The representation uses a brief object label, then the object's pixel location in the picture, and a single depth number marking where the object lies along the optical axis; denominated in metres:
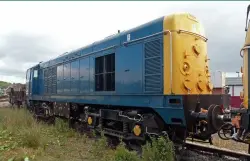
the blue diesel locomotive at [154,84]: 4.53
